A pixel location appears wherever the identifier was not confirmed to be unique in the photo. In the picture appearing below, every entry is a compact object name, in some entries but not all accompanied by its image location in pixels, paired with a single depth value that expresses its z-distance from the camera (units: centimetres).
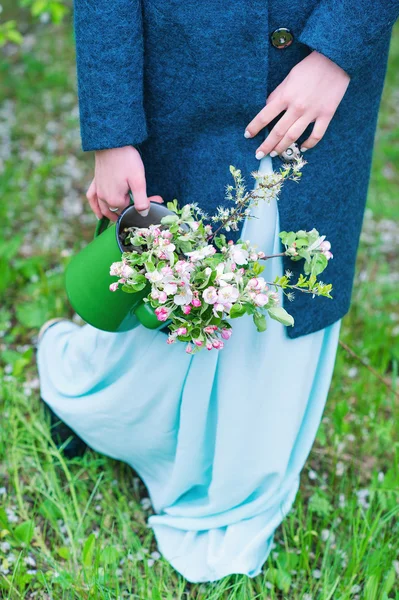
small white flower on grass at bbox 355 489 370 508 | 174
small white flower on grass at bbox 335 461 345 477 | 184
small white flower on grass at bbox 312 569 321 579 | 156
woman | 111
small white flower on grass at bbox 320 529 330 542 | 166
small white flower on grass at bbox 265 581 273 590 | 152
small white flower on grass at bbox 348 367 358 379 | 217
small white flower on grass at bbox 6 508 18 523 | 162
